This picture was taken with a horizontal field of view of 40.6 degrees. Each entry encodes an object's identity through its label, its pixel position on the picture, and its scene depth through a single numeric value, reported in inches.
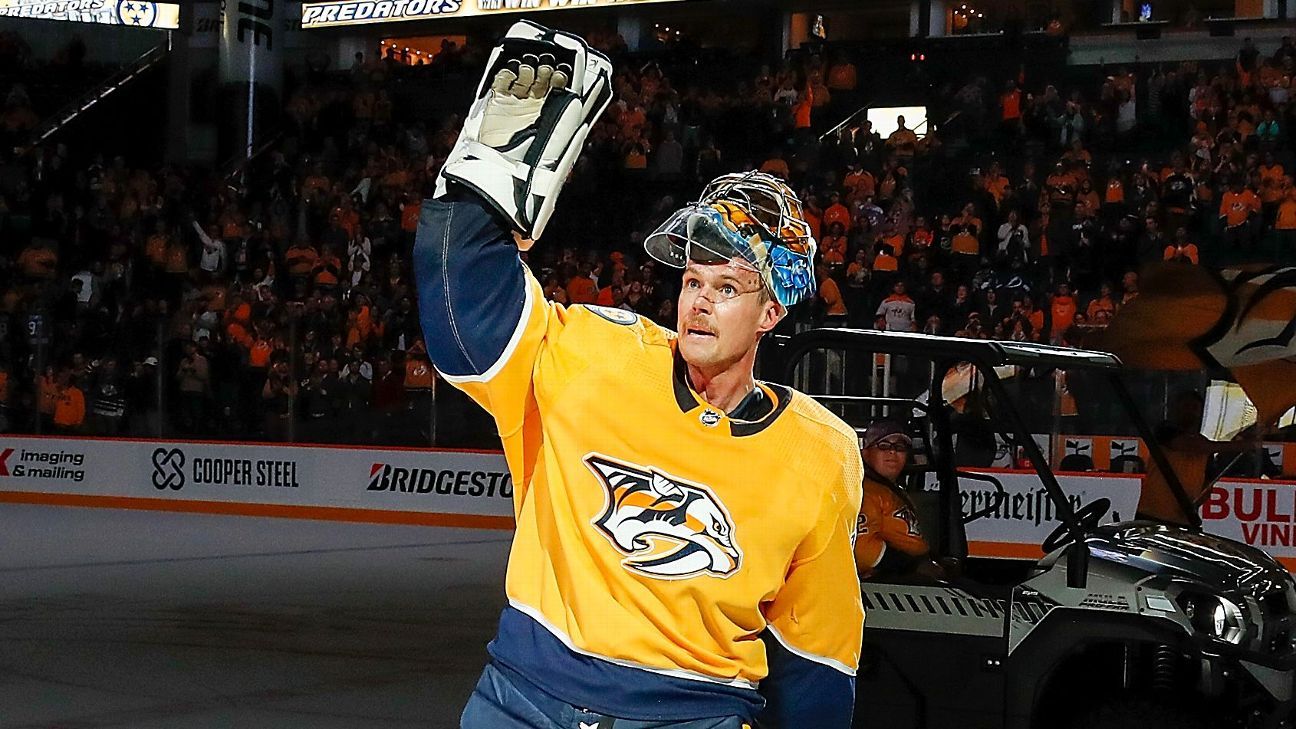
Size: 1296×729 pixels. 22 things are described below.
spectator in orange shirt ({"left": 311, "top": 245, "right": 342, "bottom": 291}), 777.6
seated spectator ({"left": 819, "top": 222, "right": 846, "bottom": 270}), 692.7
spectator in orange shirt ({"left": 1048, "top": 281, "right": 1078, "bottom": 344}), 623.5
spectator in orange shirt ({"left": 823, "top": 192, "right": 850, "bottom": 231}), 713.6
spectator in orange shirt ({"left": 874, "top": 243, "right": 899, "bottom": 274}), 682.2
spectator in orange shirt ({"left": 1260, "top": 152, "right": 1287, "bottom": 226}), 658.8
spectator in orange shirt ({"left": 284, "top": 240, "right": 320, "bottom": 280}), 799.1
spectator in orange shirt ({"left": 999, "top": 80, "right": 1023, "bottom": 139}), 770.8
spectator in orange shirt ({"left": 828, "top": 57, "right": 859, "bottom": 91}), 873.8
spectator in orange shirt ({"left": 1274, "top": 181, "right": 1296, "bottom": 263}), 650.2
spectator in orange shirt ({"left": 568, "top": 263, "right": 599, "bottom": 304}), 711.7
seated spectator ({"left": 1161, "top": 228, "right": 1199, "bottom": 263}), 608.1
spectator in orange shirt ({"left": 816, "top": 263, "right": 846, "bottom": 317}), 650.2
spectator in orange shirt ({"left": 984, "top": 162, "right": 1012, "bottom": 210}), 709.3
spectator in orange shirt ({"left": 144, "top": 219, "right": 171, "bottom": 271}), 843.4
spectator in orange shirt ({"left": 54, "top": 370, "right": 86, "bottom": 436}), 693.3
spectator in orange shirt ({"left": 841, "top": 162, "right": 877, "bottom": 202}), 737.0
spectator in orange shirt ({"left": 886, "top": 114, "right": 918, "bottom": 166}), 759.7
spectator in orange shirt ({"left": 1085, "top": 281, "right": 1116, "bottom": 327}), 602.9
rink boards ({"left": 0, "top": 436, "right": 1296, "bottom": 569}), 620.4
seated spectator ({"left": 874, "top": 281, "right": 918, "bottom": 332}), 635.5
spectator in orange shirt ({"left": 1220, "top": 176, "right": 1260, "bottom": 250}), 653.9
